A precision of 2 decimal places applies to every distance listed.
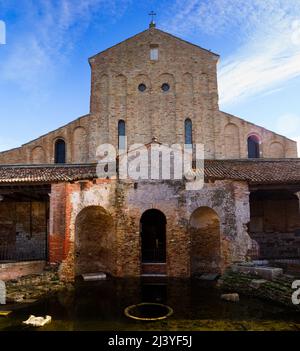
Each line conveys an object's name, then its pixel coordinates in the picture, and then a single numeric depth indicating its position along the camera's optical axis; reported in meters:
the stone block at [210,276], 12.50
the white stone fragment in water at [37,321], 7.28
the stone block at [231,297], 9.45
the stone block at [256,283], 10.02
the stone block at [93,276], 12.67
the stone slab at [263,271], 10.01
